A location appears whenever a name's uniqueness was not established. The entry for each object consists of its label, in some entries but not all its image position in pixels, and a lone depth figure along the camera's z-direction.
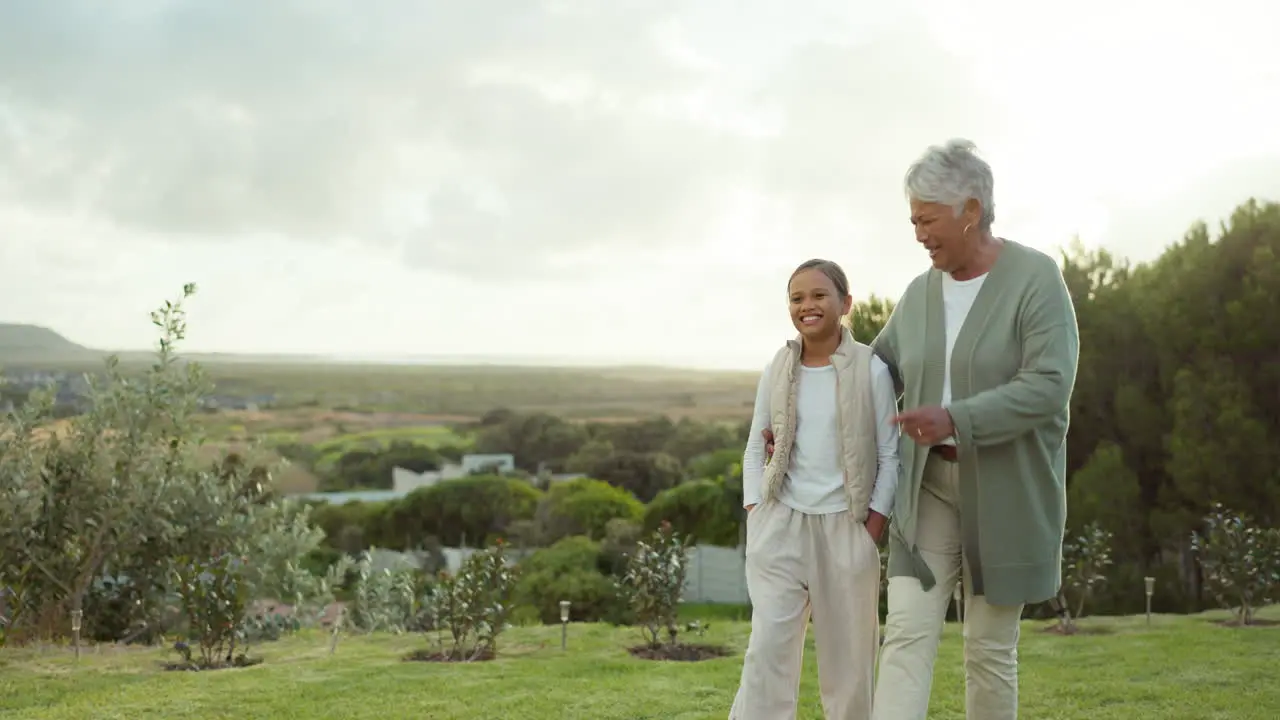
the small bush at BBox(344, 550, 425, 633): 10.30
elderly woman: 2.98
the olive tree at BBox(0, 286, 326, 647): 7.97
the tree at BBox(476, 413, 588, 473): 35.09
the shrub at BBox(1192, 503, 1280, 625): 7.96
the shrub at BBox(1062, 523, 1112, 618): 8.22
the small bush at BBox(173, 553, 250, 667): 6.80
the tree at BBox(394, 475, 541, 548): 29.03
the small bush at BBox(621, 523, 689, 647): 7.16
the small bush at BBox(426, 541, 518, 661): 7.02
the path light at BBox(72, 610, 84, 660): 7.02
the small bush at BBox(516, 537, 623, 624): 20.94
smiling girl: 3.29
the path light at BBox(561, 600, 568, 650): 7.25
